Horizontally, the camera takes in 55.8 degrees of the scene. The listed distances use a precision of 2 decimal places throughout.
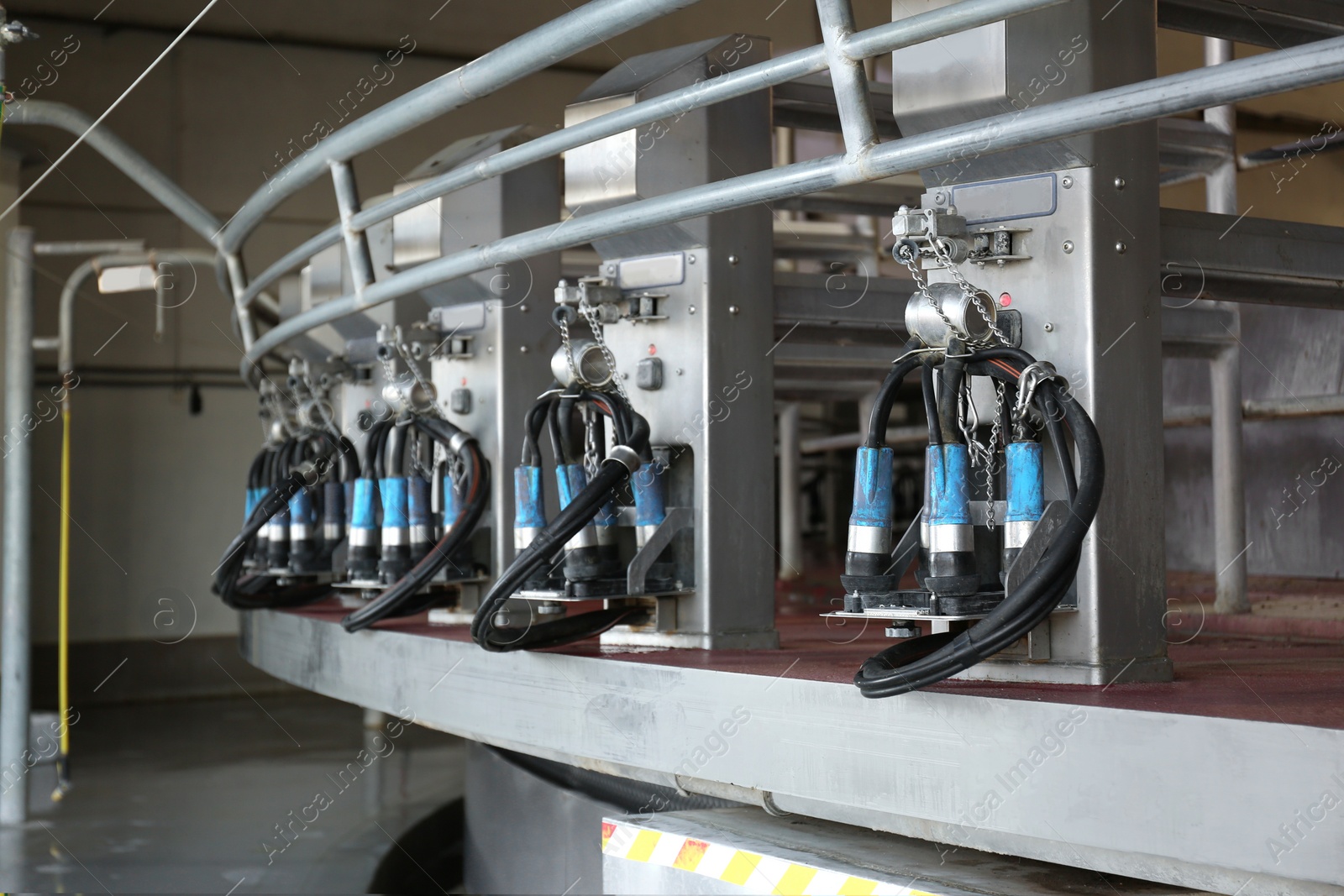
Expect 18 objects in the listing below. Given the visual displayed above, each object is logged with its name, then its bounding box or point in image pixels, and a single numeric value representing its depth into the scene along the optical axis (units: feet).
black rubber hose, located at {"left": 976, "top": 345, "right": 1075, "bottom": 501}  5.70
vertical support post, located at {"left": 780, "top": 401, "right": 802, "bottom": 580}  17.66
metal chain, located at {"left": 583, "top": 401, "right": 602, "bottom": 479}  8.70
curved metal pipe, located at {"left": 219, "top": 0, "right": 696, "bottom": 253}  6.37
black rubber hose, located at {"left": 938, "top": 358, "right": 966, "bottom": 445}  5.94
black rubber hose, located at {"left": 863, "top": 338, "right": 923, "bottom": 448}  5.90
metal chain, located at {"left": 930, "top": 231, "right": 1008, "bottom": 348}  6.03
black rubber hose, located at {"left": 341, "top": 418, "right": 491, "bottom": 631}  9.72
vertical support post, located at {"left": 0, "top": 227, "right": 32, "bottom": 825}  16.97
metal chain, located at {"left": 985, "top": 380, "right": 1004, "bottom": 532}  6.14
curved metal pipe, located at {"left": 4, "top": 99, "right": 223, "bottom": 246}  14.37
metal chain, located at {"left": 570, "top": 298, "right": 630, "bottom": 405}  8.56
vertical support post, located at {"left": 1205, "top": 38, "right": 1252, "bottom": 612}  10.16
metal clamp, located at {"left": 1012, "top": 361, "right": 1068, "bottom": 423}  5.77
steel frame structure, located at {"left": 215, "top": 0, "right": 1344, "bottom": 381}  4.48
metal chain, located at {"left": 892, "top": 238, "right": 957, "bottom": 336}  5.97
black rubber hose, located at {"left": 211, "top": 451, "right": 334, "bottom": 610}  10.75
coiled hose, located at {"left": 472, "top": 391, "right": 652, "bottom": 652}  7.50
